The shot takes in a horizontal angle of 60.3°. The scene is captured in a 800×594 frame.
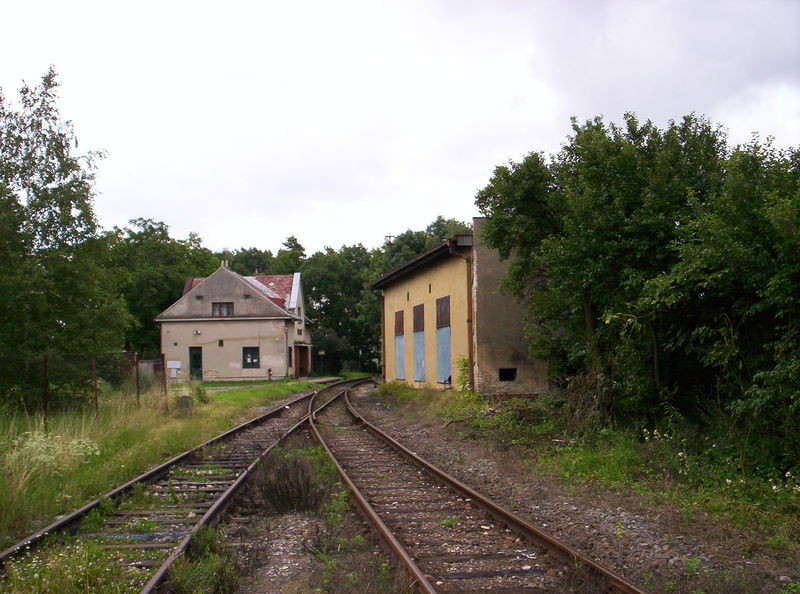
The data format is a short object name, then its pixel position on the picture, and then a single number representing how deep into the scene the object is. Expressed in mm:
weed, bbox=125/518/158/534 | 7026
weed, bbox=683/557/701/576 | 5445
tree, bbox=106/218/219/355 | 59781
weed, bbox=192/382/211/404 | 21891
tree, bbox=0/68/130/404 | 13664
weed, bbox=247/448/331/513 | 8203
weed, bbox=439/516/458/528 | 7133
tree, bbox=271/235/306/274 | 83188
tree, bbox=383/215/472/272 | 48156
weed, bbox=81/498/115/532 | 7109
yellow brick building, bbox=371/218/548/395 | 19312
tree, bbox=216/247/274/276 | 87812
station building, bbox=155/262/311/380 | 45094
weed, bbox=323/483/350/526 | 7529
